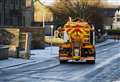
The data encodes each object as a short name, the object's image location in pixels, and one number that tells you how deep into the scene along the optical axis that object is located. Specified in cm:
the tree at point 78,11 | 8038
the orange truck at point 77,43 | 3195
